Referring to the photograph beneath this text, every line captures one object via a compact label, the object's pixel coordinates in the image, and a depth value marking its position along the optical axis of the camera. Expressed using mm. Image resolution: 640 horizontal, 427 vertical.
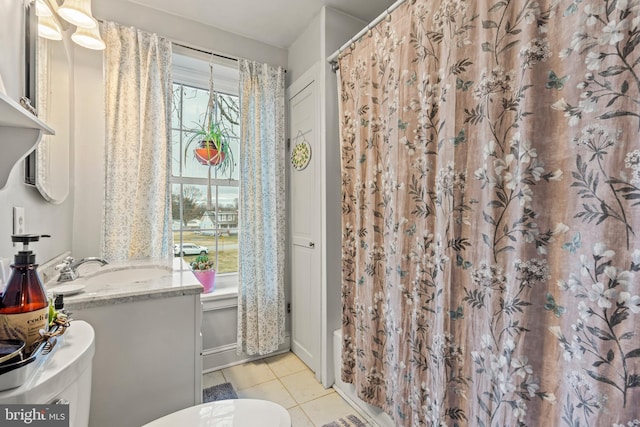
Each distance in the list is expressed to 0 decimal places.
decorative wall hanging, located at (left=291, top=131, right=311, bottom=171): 2103
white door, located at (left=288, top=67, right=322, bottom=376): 2008
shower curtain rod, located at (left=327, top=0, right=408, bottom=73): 1368
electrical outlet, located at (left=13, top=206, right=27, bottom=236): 939
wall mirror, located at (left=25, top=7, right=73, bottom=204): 1117
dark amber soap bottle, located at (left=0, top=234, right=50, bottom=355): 546
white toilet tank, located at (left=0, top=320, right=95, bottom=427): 496
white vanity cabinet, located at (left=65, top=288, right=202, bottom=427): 1057
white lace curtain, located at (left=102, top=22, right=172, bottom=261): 1760
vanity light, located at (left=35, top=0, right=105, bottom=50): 1149
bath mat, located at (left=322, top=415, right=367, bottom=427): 1568
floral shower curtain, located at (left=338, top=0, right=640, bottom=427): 698
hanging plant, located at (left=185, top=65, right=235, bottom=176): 2236
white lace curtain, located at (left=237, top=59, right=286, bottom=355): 2178
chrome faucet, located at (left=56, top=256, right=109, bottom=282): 1229
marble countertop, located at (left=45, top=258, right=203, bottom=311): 1054
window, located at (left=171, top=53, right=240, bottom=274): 2264
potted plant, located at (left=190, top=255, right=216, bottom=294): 2186
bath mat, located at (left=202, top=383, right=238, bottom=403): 1785
